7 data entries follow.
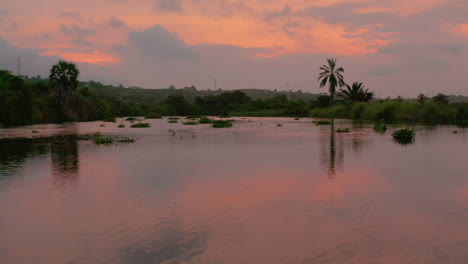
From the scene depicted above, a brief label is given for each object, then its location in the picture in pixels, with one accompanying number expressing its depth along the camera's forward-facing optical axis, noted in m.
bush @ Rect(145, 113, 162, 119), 106.78
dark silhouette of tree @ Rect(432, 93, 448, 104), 84.06
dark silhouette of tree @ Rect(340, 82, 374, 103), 86.50
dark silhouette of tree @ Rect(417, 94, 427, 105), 90.18
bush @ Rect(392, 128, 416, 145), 33.06
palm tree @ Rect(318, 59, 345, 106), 89.88
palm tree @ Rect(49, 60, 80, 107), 74.38
